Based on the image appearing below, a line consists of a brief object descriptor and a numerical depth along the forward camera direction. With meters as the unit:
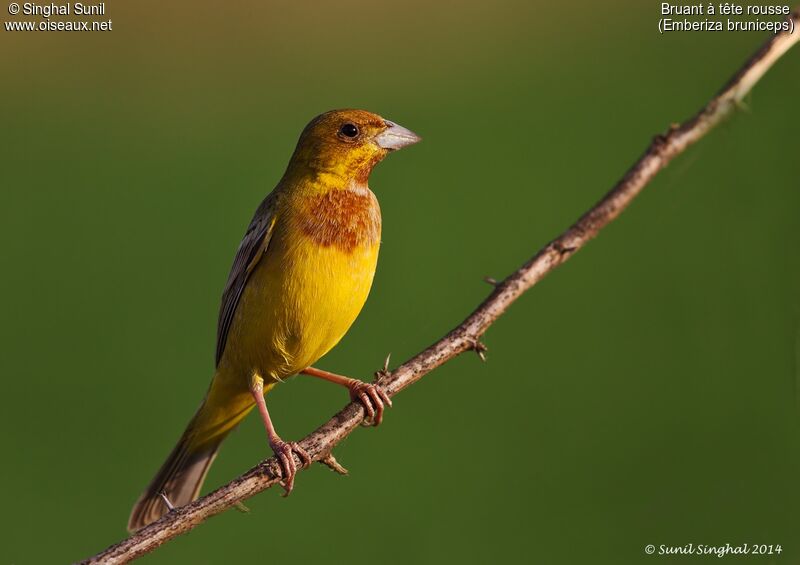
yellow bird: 7.94
